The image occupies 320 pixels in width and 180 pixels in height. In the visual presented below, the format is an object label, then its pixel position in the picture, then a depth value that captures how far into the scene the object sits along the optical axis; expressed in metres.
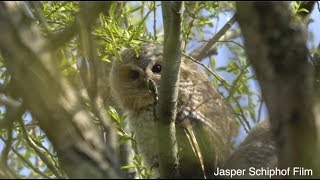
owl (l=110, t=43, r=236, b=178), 7.37
